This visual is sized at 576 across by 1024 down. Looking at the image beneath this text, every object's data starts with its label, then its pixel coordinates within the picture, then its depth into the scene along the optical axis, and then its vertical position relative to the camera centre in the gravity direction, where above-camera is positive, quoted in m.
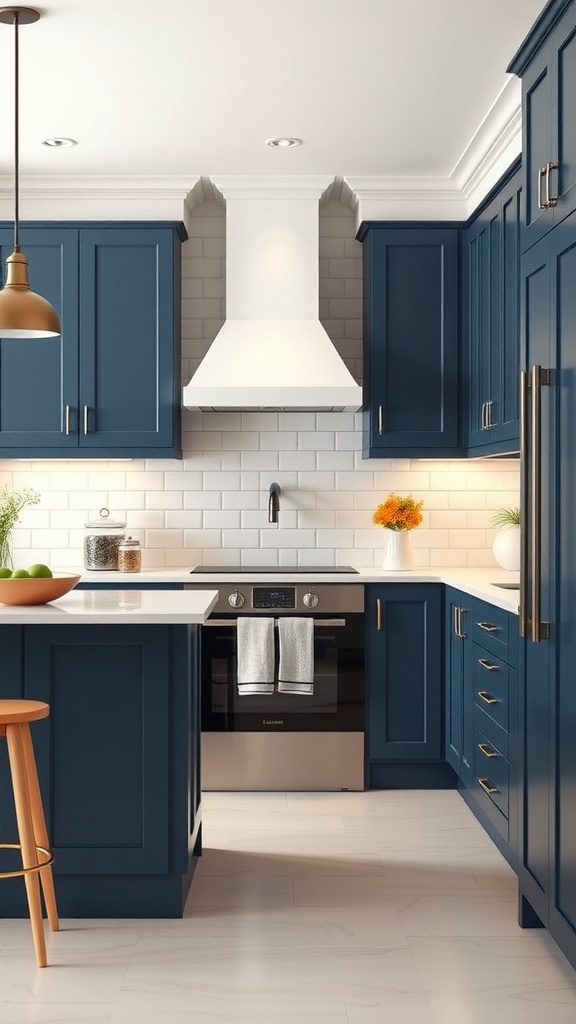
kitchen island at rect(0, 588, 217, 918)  3.09 -0.76
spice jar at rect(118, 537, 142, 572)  4.76 -0.24
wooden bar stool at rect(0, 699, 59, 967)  2.73 -0.77
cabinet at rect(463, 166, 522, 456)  3.97 +0.79
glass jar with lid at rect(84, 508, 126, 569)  4.83 -0.21
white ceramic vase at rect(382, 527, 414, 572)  4.86 -0.23
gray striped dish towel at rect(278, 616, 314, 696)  4.56 -0.67
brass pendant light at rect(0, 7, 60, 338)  3.04 +0.60
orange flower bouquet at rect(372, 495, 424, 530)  4.79 -0.04
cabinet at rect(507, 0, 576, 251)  2.54 +1.04
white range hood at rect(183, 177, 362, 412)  4.79 +1.12
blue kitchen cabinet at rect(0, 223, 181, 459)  4.80 +0.74
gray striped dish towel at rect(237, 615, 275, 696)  4.56 -0.69
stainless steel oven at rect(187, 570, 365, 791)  4.60 -0.90
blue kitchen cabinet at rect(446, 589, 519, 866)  3.38 -0.76
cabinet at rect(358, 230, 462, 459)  4.84 +0.85
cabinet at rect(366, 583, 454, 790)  4.62 -0.76
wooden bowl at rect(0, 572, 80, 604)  3.05 -0.25
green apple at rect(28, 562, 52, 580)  3.10 -0.20
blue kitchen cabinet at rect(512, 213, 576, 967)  2.53 -0.24
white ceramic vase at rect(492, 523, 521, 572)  4.51 -0.18
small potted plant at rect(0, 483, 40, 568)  5.02 +0.02
